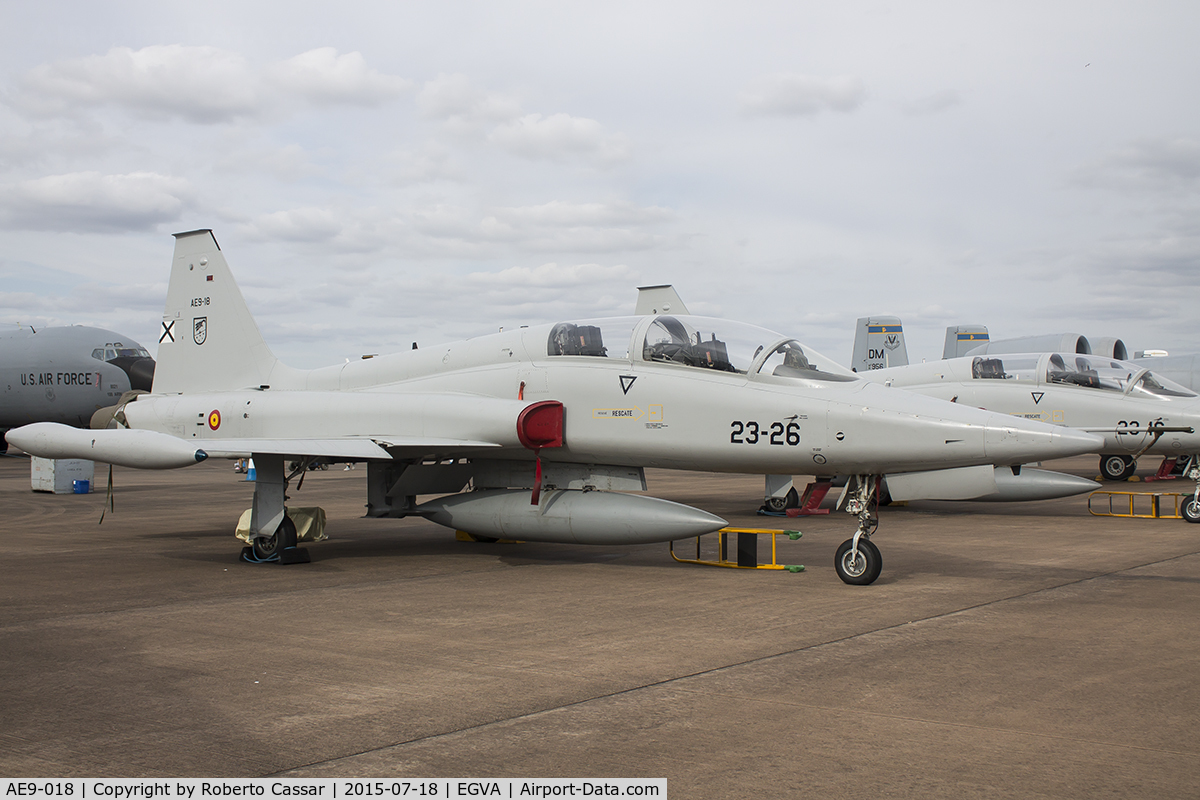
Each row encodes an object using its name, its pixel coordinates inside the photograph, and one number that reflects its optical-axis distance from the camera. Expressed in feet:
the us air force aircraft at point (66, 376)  106.52
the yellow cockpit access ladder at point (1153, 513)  50.01
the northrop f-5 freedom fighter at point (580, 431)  28.19
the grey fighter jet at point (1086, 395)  53.21
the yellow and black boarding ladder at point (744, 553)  32.22
